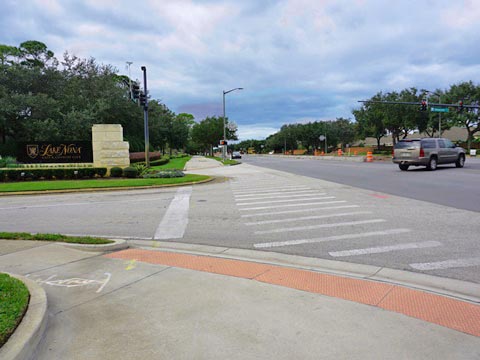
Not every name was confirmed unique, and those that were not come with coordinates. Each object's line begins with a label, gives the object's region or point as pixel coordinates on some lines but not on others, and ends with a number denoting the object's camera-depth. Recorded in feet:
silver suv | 69.21
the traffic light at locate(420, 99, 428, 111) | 110.63
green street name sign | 117.91
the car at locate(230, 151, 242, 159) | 219.82
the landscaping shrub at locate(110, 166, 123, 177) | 73.36
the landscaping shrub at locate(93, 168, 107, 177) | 73.13
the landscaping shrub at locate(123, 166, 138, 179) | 71.72
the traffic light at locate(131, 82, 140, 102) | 66.74
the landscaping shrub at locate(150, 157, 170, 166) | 119.26
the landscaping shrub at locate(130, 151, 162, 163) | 116.26
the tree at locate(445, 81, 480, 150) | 169.78
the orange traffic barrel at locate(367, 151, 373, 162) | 130.66
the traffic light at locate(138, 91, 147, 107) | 68.96
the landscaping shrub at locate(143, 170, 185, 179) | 69.00
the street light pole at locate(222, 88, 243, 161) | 148.49
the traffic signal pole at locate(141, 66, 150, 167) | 73.10
